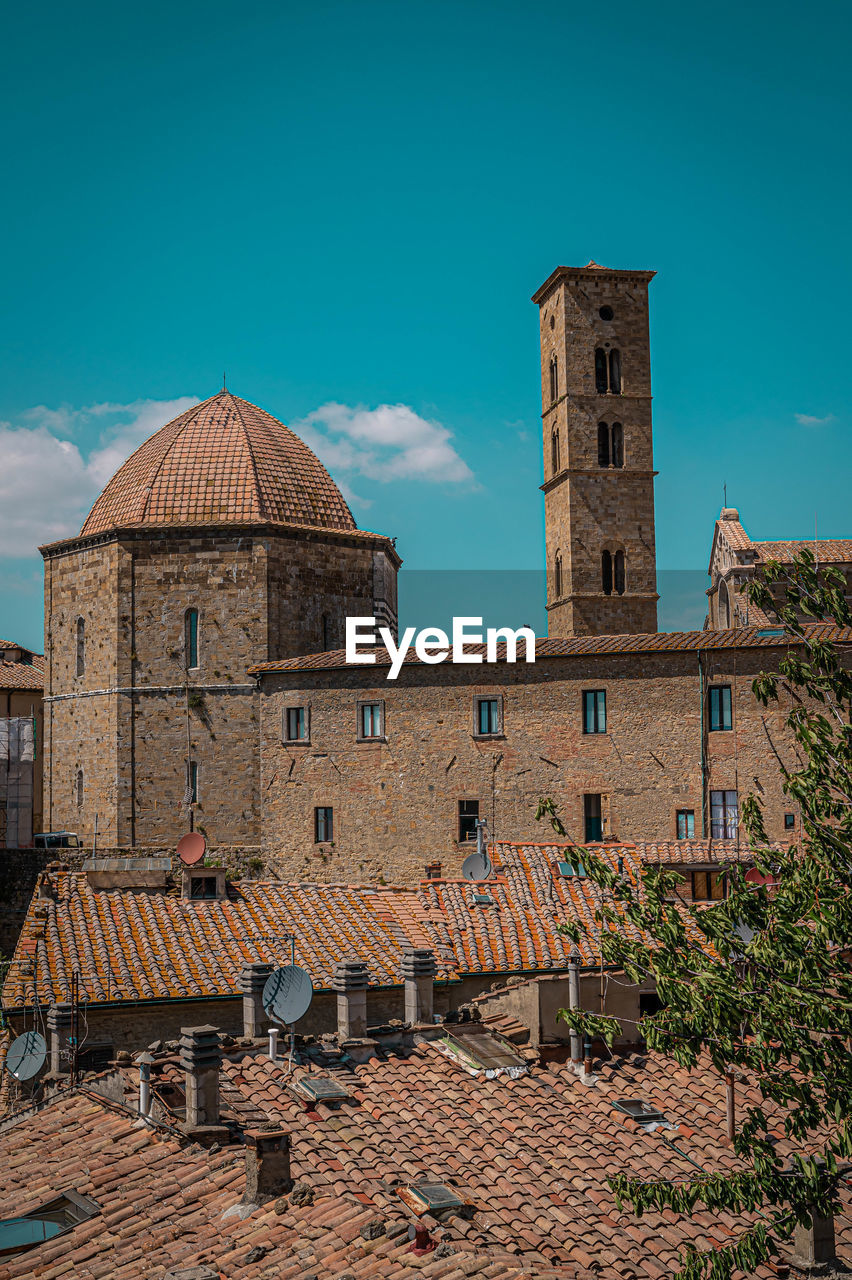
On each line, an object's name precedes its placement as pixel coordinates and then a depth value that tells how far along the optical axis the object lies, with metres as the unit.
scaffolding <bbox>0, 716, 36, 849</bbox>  43.91
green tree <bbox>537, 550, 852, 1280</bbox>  10.59
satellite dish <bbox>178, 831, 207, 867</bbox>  25.48
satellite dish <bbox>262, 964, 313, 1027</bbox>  16.27
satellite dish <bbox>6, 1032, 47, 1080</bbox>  17.31
